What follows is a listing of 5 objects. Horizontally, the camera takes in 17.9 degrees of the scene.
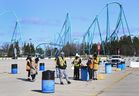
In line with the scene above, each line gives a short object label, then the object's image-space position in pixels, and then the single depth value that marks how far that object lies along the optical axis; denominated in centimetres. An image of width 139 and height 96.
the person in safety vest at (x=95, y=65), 3058
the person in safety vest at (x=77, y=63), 2938
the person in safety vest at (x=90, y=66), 2980
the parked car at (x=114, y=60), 6800
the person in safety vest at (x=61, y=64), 2514
